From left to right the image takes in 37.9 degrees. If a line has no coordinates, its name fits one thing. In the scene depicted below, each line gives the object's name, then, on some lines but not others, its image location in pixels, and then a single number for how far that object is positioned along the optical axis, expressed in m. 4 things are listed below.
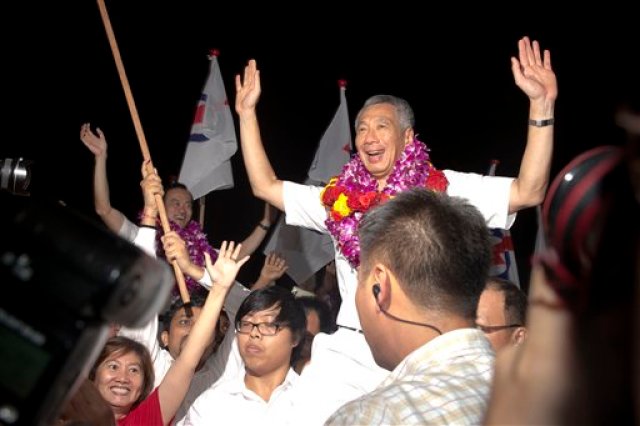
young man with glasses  4.09
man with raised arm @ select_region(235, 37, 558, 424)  3.92
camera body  0.85
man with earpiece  2.01
